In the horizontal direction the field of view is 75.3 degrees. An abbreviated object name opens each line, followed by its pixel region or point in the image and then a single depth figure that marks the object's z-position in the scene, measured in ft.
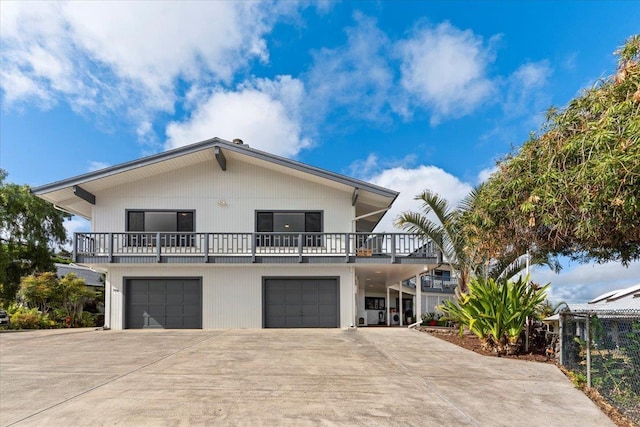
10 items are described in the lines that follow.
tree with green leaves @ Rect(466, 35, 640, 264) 16.08
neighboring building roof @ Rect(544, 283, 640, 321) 33.90
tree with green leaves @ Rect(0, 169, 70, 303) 72.90
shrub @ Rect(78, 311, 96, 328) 63.00
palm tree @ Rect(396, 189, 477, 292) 47.29
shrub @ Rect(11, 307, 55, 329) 55.88
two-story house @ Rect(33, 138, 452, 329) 51.75
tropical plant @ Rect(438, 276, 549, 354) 30.37
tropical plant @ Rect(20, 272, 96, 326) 59.62
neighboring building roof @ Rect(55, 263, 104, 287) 86.78
